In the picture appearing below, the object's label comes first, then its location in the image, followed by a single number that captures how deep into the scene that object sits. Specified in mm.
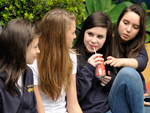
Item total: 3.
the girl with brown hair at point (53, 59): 3725
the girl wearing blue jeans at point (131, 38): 5082
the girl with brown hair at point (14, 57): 2998
